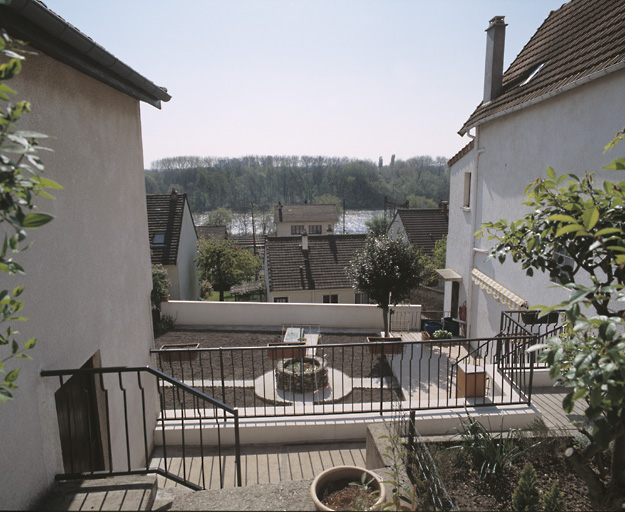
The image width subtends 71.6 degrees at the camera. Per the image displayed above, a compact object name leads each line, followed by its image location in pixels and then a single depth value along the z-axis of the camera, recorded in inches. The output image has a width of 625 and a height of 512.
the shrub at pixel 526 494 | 149.4
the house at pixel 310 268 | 931.3
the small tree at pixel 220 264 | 1008.2
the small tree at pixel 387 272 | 544.1
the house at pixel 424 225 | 1308.2
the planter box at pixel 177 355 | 447.5
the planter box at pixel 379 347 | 431.8
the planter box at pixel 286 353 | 418.6
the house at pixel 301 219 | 2063.2
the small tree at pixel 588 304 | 79.0
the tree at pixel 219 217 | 3088.1
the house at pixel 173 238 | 918.4
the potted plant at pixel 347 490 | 138.2
